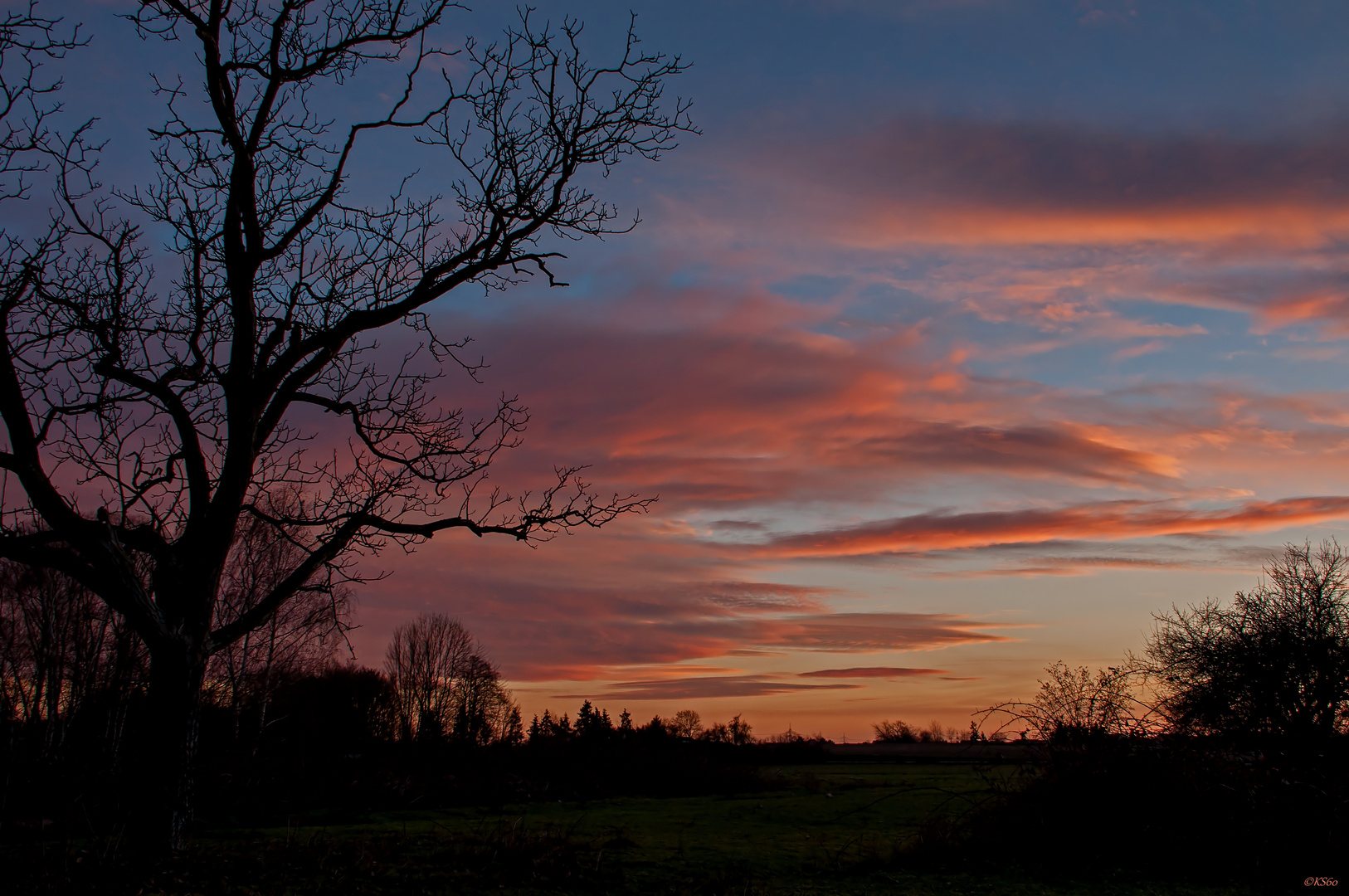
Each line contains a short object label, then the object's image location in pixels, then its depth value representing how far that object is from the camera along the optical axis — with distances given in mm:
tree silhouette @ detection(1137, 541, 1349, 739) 29125
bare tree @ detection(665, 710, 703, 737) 54297
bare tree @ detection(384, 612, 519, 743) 50719
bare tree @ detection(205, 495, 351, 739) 28688
